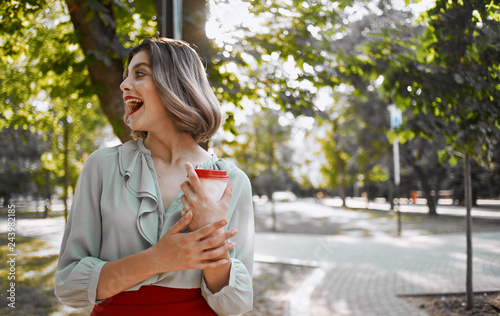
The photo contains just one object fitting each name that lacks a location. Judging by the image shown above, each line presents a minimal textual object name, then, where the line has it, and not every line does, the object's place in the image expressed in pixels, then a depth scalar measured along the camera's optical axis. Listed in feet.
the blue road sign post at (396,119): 27.46
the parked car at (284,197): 178.66
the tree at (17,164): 12.63
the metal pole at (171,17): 9.57
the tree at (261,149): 55.87
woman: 4.07
